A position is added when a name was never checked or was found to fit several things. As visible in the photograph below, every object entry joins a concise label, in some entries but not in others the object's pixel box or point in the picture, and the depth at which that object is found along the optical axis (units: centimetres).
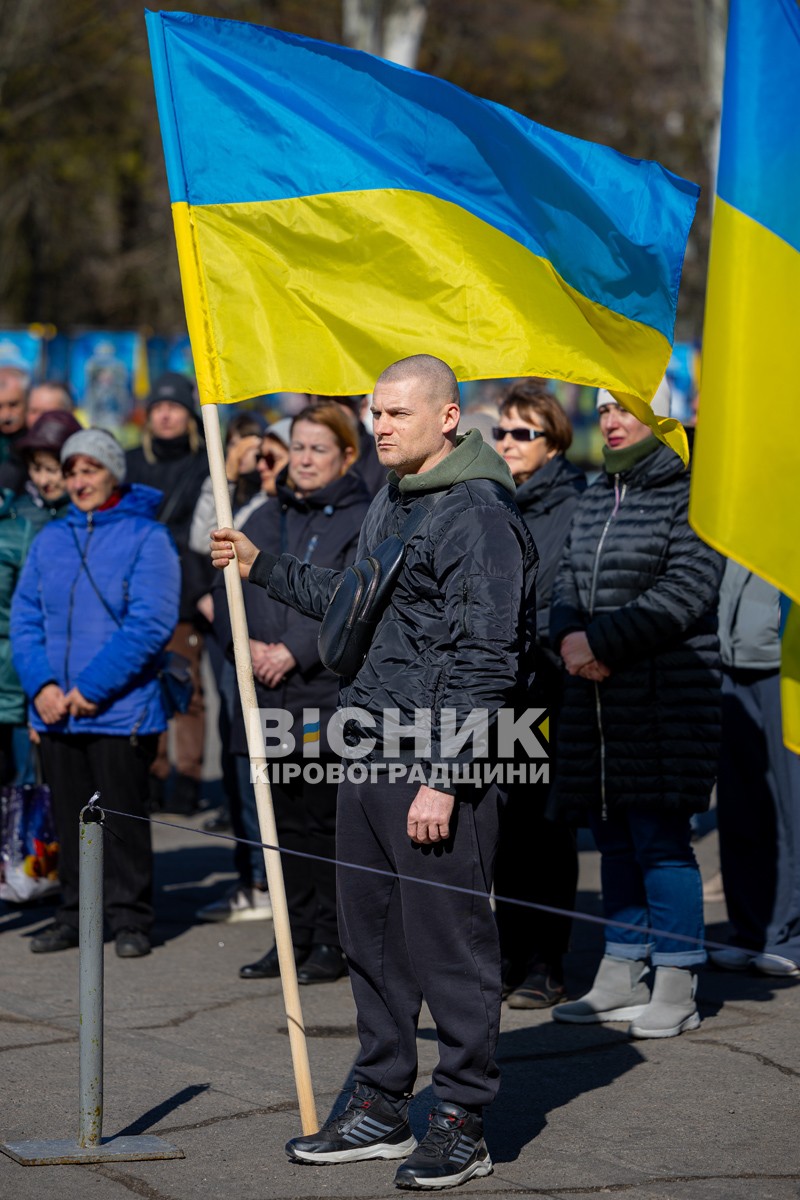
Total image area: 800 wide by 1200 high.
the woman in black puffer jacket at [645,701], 1181
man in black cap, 1941
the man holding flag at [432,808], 874
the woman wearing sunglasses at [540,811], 1280
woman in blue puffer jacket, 1405
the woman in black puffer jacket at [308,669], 1351
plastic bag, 1466
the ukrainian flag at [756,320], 794
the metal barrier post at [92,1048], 909
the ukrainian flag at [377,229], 998
